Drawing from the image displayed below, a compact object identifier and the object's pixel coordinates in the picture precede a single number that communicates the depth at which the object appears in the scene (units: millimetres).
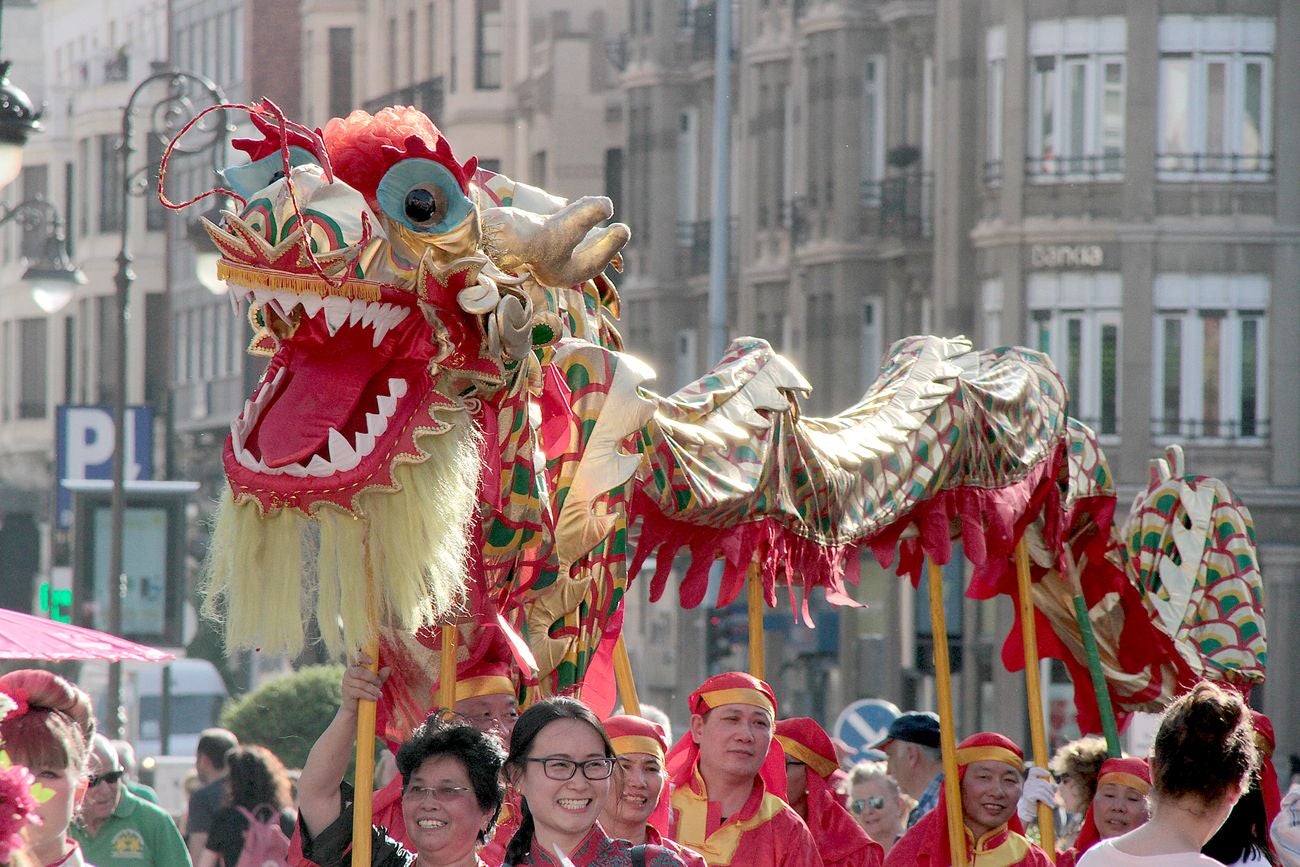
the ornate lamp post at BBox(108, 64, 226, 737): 34686
